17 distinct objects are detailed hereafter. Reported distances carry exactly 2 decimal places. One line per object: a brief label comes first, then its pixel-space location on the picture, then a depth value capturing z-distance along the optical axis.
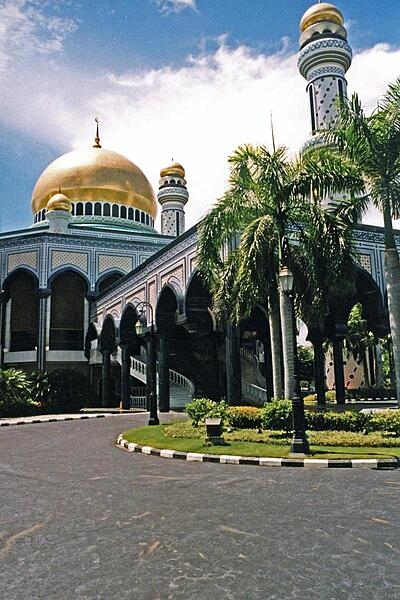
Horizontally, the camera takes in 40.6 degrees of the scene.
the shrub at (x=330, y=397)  39.18
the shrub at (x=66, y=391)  33.03
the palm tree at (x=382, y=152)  16.75
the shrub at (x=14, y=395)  29.33
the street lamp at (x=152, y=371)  20.62
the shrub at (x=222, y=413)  17.25
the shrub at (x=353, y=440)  12.80
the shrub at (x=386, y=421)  14.34
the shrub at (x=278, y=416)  15.51
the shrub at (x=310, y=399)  35.94
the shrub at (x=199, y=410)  18.43
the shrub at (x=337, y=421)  15.40
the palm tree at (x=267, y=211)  16.97
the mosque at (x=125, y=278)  26.98
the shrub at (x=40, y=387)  32.34
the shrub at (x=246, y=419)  16.92
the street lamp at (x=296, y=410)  11.77
